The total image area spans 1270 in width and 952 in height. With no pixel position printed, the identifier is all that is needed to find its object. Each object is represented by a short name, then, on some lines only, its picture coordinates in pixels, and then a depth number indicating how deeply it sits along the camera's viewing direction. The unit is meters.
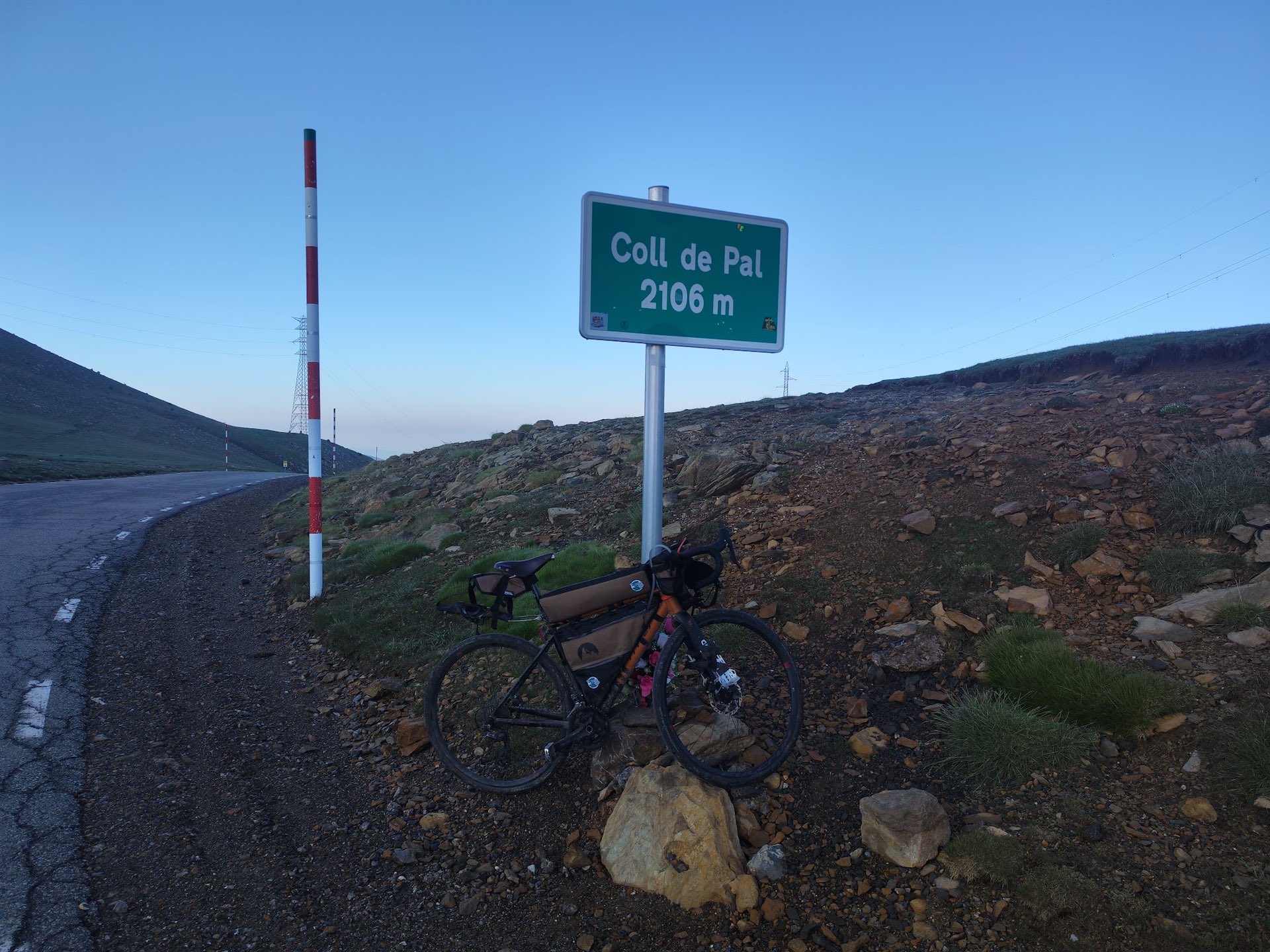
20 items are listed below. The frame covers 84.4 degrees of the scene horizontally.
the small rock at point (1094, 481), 6.35
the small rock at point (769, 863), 3.15
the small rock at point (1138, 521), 5.54
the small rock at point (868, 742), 3.89
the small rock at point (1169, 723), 3.51
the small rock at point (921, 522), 6.21
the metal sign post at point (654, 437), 4.17
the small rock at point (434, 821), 3.75
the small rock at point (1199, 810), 2.99
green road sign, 3.96
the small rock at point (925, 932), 2.73
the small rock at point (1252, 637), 3.96
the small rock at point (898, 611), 5.18
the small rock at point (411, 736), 4.55
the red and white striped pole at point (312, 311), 8.41
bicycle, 3.85
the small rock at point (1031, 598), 4.90
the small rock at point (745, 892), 3.02
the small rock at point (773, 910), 2.97
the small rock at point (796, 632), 5.21
